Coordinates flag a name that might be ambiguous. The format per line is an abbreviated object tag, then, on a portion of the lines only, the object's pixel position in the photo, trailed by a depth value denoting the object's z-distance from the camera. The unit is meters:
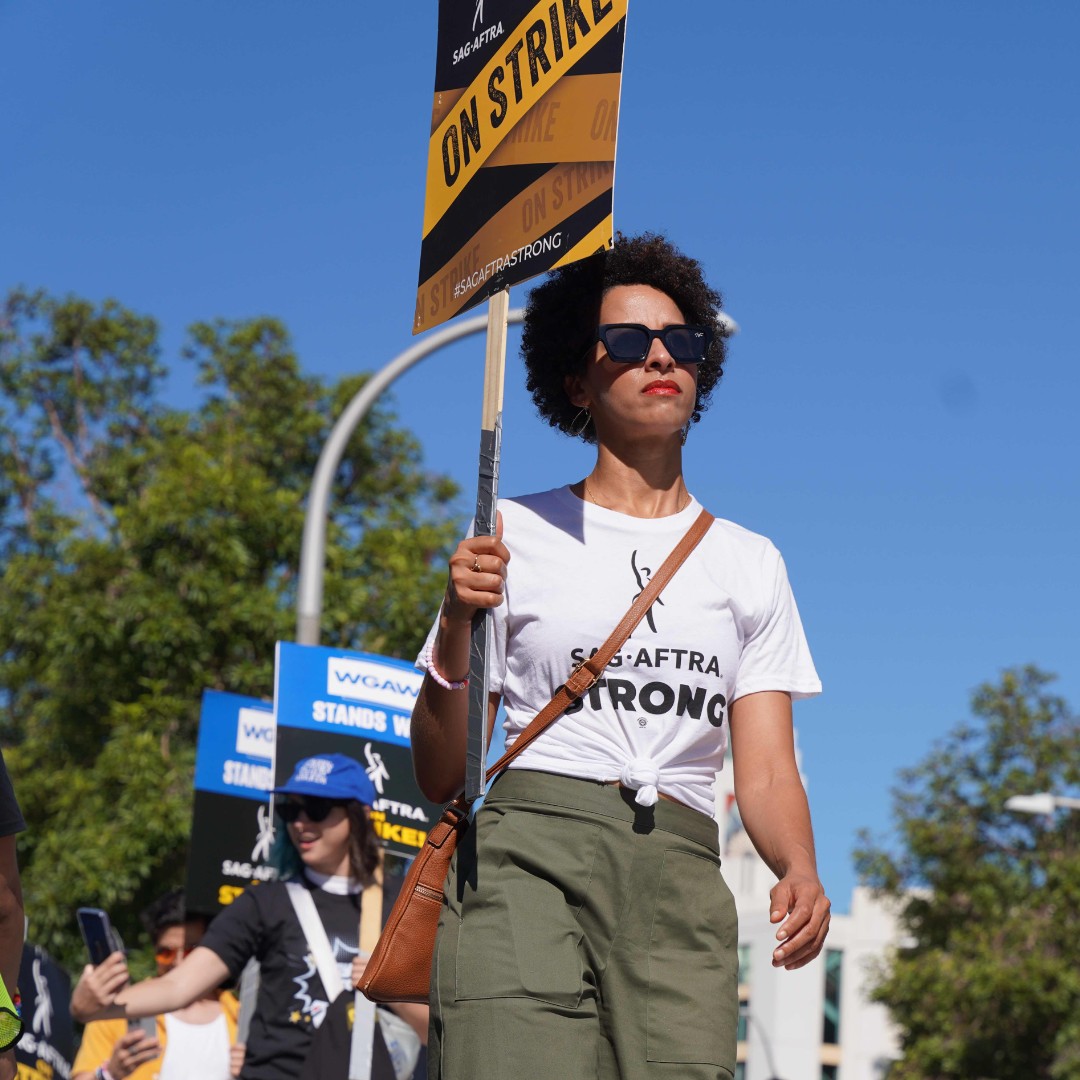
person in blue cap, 6.07
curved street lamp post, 11.58
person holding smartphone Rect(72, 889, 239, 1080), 6.80
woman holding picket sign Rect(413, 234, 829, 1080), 3.26
